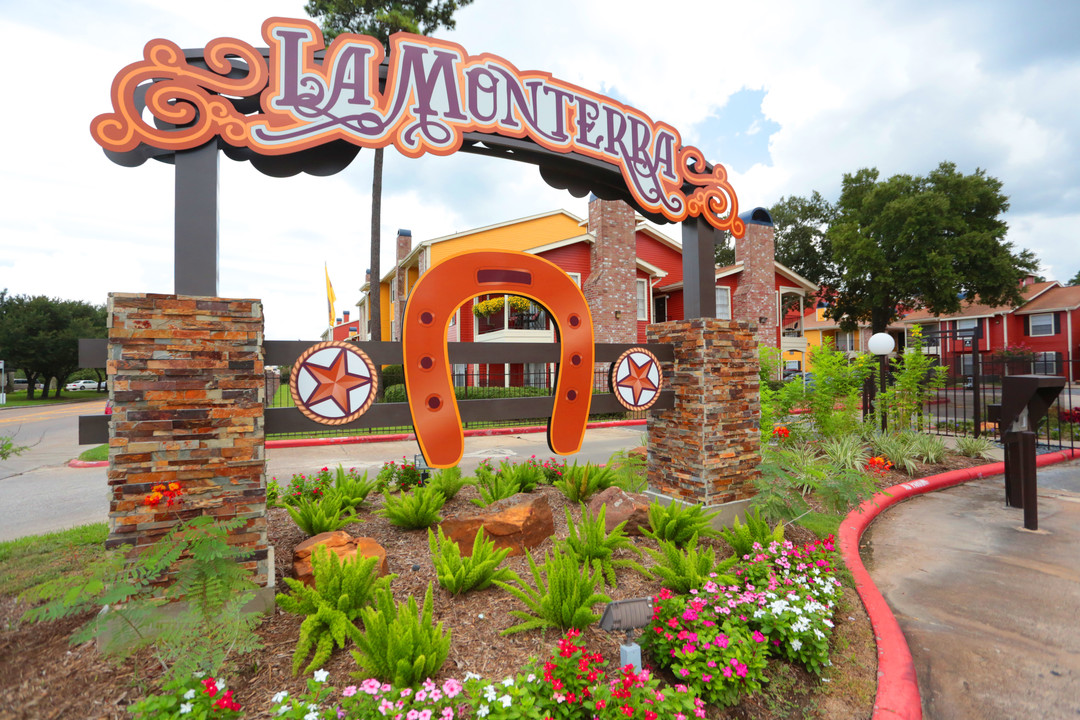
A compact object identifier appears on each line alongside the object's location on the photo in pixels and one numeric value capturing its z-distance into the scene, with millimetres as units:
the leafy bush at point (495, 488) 5557
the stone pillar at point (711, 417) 5344
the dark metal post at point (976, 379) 9875
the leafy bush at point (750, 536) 4250
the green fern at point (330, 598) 2898
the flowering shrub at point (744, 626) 2723
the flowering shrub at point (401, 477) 6250
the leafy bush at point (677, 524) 4609
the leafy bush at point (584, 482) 5766
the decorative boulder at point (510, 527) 4445
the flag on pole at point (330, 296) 22297
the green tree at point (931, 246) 26156
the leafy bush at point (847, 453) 7439
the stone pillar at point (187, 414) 3252
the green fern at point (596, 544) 4039
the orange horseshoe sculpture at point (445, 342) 4254
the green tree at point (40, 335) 36375
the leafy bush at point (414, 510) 4812
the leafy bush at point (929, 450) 8570
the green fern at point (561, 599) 3104
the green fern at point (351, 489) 5305
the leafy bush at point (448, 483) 5730
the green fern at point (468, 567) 3576
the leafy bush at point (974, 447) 9258
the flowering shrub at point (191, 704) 2164
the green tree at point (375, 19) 15711
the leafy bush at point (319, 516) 4500
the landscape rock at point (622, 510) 4934
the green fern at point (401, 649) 2496
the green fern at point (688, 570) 3574
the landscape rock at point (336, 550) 3746
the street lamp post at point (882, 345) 9484
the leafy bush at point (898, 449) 8109
